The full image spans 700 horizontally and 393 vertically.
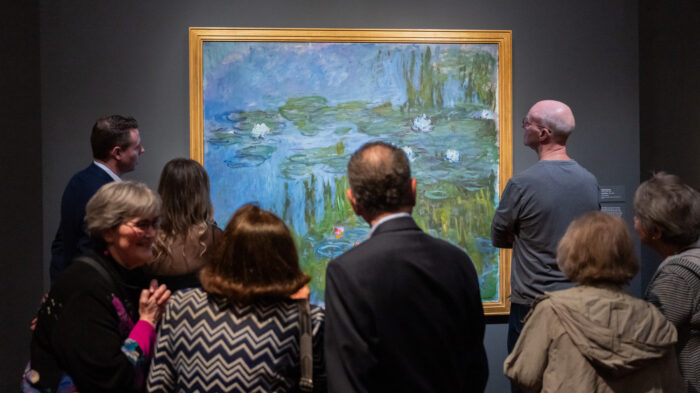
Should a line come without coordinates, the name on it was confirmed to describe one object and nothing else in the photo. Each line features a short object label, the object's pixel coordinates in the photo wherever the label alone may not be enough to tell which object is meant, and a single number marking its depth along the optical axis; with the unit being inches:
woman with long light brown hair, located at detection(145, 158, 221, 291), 98.0
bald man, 119.6
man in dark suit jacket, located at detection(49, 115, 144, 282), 117.6
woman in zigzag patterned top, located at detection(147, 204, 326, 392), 70.4
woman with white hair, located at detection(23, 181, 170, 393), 73.2
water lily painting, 149.2
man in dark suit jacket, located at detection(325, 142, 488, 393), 68.9
